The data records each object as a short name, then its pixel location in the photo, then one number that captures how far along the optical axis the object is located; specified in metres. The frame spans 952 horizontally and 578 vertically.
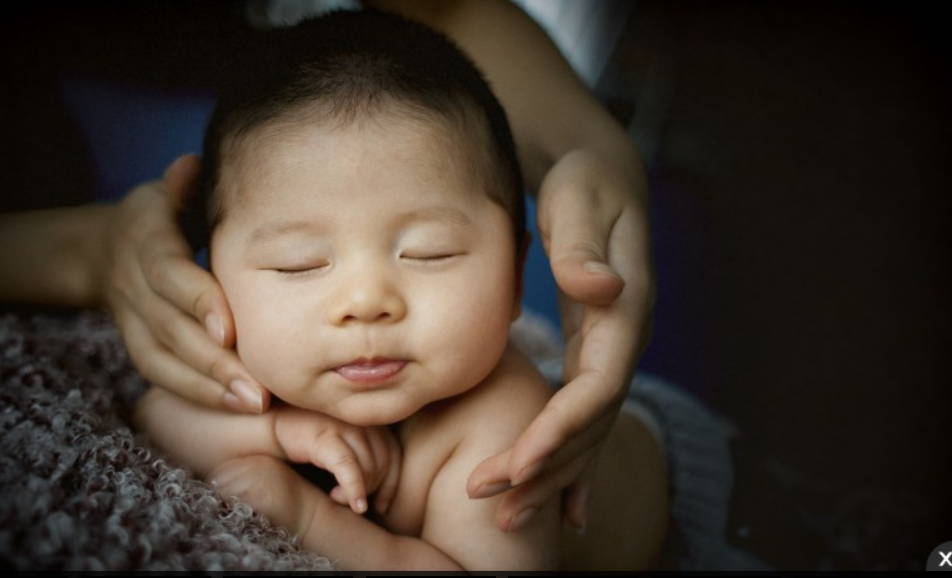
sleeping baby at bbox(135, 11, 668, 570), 0.51
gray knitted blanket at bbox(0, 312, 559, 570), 0.42
